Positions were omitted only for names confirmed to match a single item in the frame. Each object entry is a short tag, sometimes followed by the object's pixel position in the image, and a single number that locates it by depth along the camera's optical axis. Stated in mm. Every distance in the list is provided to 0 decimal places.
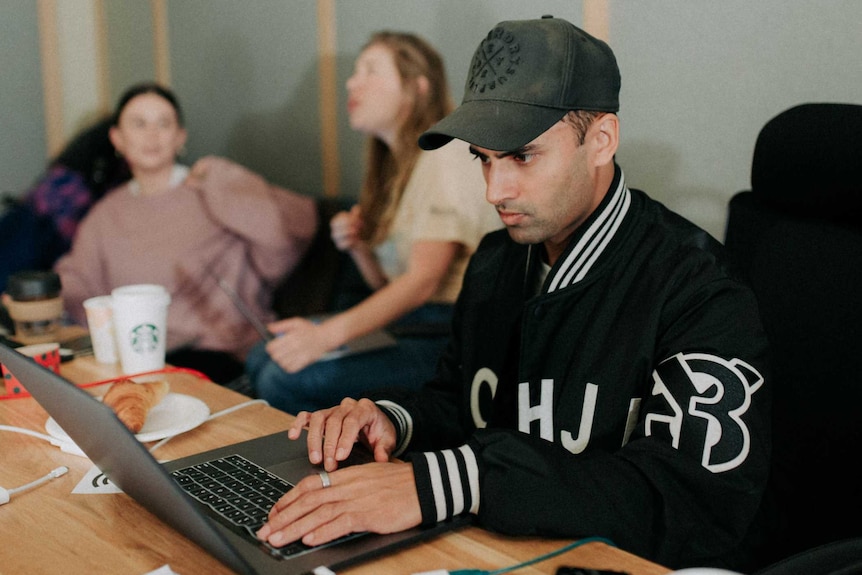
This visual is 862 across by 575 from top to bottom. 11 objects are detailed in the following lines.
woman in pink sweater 2566
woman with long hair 1997
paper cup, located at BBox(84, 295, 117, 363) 1483
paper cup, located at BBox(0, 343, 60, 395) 1360
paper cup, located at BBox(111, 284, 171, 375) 1429
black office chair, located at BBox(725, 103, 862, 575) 1061
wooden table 778
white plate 1094
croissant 1086
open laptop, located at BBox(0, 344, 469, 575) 724
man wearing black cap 839
